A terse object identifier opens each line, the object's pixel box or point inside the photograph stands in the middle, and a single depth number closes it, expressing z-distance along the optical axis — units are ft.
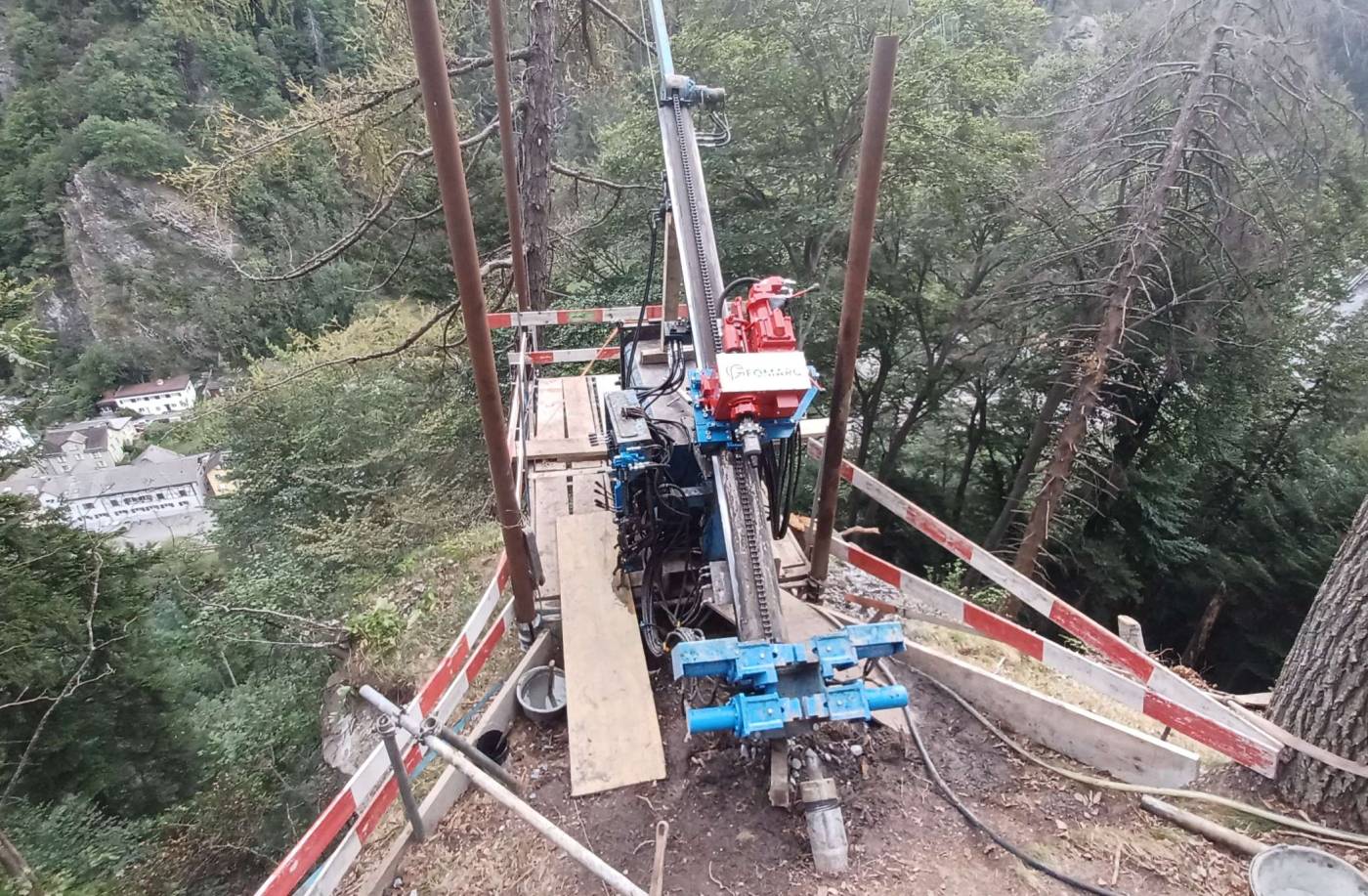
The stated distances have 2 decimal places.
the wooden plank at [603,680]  10.05
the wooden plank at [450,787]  9.42
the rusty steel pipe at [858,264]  9.82
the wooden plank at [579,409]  19.77
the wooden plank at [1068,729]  9.70
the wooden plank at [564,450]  18.10
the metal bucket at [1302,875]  8.01
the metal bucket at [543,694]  12.00
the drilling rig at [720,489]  9.16
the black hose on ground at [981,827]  8.80
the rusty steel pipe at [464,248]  8.23
